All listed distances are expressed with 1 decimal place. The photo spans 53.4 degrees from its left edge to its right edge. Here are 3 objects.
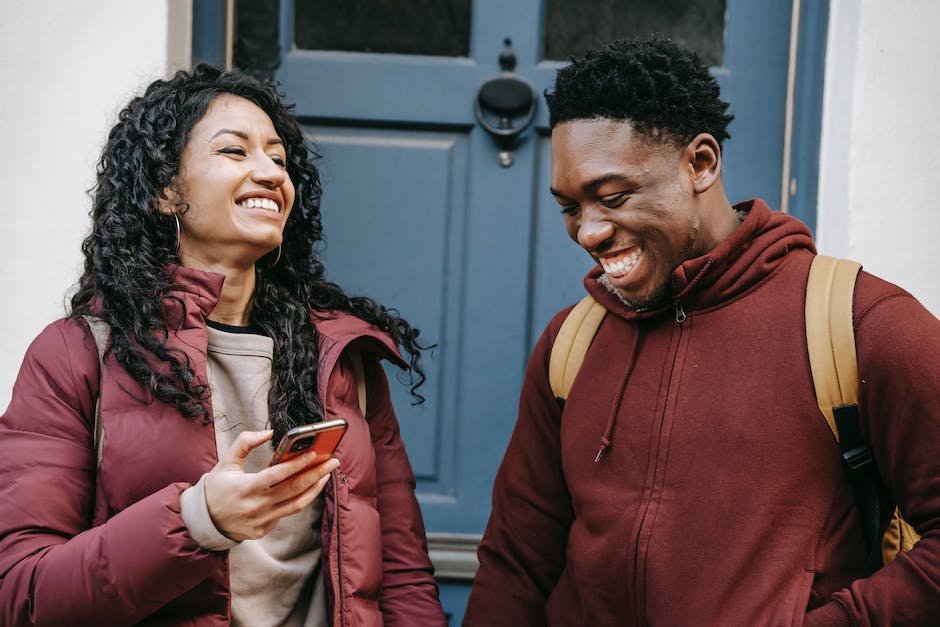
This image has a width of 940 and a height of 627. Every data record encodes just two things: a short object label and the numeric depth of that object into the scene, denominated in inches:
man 62.8
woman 63.8
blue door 113.7
